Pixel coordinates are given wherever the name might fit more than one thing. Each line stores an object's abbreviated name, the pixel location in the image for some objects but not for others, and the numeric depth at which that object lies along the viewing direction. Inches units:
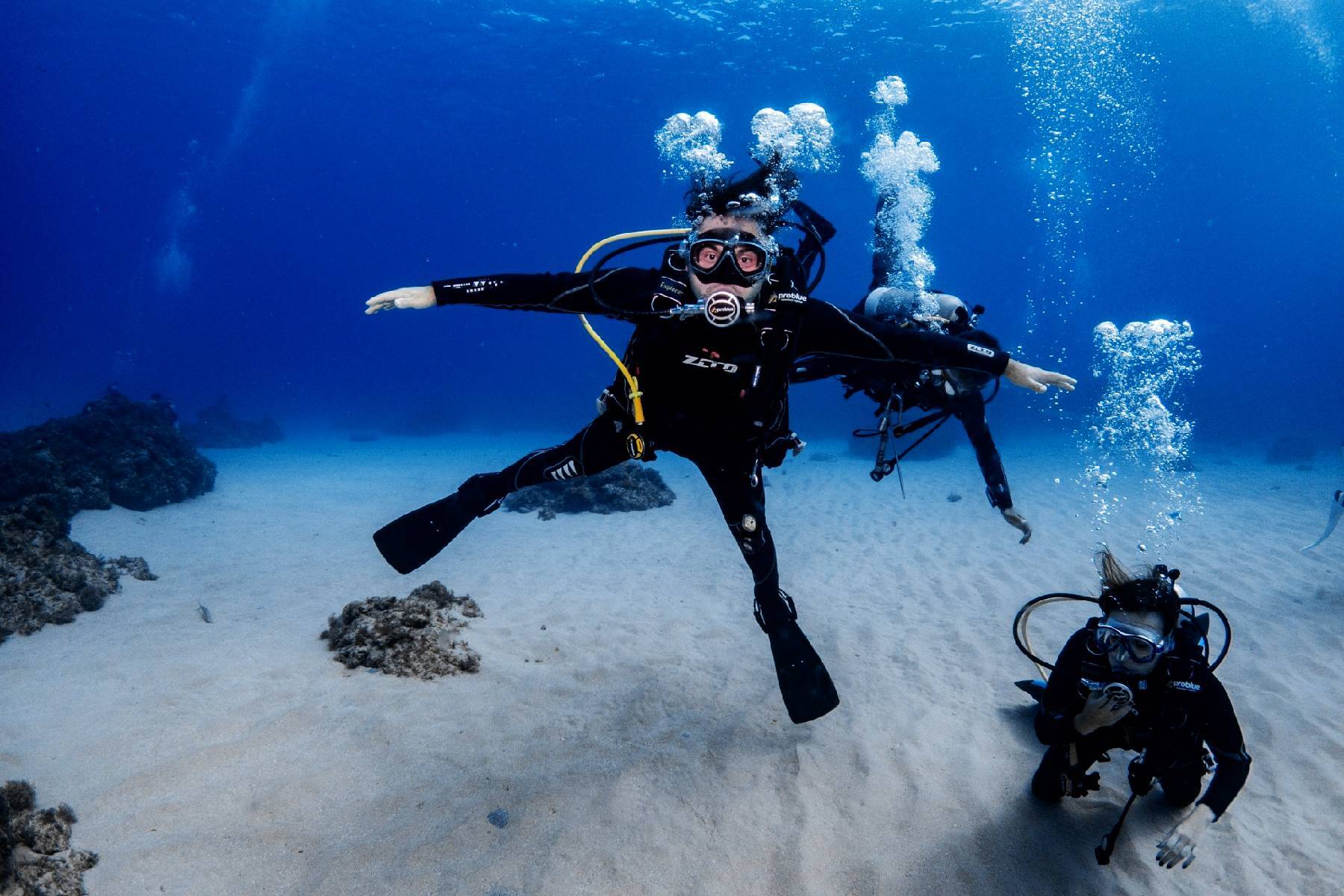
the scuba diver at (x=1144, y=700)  119.2
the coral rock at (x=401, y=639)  187.3
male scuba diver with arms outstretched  146.0
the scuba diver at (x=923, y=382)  219.0
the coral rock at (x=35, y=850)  93.8
